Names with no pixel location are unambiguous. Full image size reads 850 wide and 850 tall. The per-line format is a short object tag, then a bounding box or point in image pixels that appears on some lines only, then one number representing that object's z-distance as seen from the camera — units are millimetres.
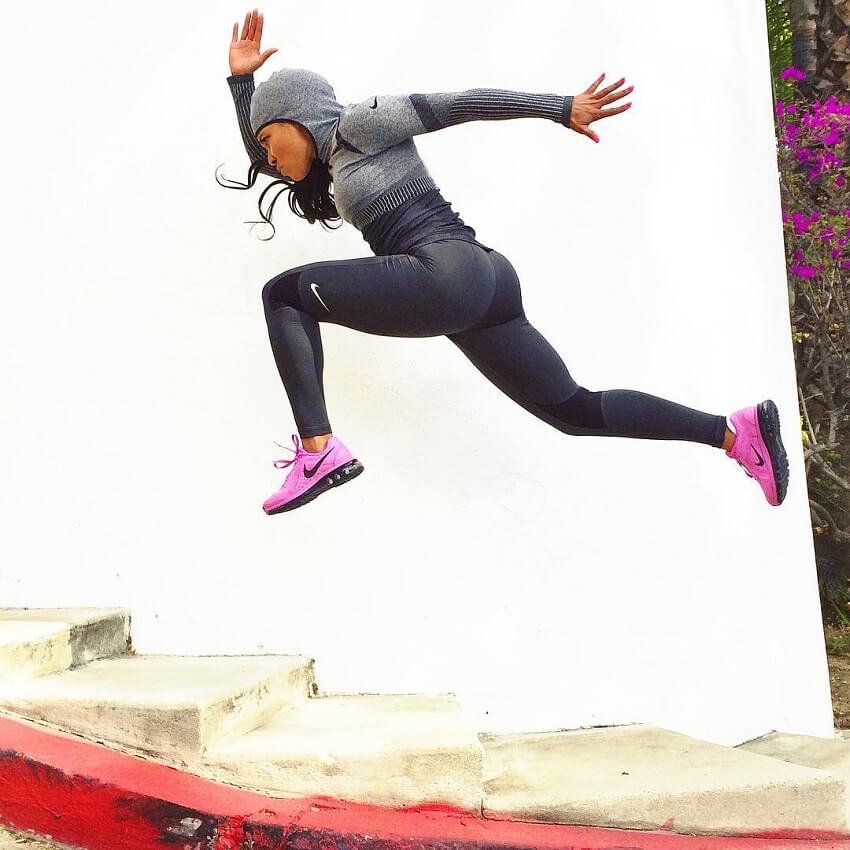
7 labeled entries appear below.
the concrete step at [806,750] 3121
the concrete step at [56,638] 2533
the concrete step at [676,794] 2277
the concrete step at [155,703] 2273
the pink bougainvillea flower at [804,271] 5848
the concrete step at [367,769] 2227
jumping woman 2490
